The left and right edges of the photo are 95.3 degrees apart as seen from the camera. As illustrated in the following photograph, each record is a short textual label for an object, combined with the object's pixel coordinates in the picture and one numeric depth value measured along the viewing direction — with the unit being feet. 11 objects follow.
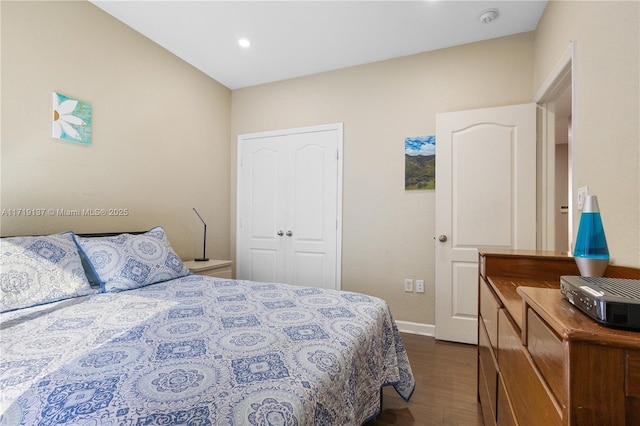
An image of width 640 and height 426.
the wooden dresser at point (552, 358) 1.54
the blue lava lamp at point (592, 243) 3.41
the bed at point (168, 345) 2.51
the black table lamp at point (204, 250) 10.29
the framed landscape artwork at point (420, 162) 9.37
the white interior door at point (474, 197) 8.15
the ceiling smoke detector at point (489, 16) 7.65
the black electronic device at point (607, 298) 1.64
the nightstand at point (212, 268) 9.02
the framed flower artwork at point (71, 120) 6.79
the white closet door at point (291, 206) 10.78
